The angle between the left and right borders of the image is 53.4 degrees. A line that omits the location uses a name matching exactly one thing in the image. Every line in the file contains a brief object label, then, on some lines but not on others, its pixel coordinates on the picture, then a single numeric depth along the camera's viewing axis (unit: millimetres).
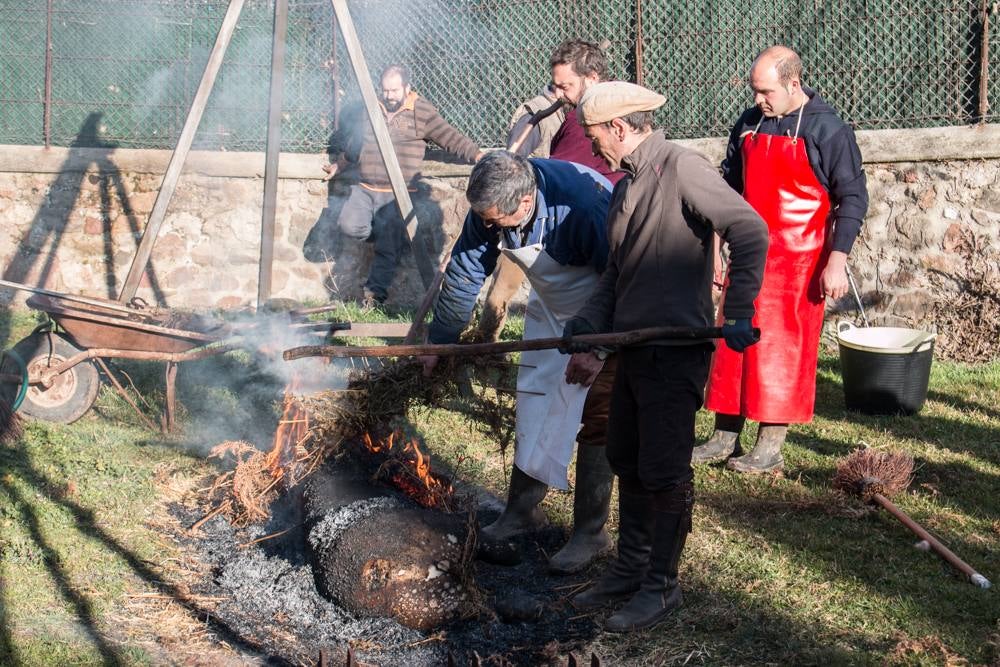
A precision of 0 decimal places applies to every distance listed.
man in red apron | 5406
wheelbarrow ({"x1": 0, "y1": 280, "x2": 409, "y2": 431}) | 6223
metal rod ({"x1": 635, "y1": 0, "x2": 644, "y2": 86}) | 9047
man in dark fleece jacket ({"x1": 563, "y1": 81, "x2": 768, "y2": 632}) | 3779
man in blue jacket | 4230
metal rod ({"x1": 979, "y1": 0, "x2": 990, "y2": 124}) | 7965
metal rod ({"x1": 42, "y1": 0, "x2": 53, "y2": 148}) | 10031
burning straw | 4887
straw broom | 5125
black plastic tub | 6504
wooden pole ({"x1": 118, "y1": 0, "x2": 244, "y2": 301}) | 7336
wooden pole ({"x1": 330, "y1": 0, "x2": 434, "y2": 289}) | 7480
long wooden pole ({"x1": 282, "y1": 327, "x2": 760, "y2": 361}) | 3797
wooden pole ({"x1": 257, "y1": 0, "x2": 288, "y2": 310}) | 7426
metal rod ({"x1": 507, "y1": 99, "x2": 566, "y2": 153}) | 6957
